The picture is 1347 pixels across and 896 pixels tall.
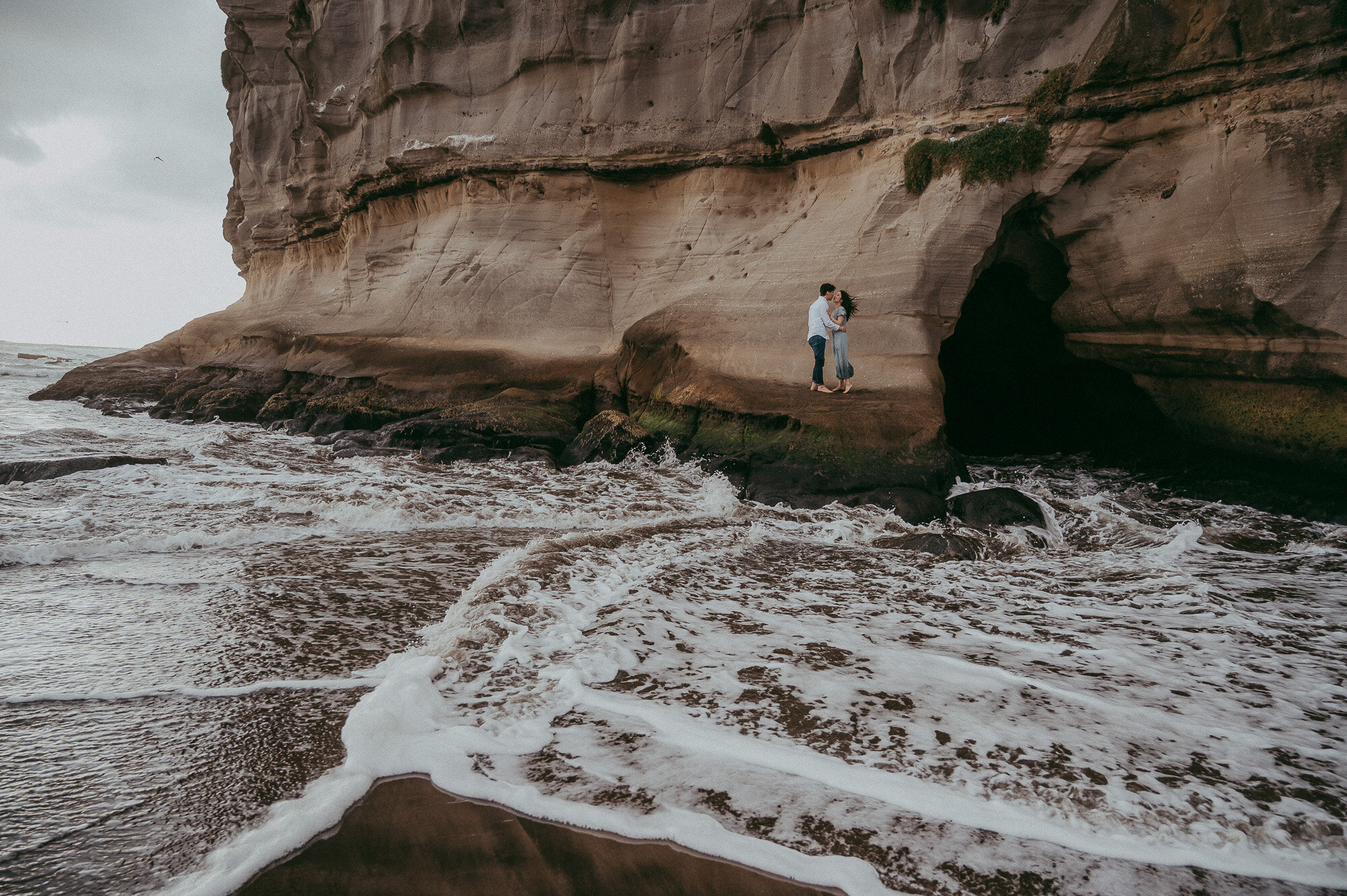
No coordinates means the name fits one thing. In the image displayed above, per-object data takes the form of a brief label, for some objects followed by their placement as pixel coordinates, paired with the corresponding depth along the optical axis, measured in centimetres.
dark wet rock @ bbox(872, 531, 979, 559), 581
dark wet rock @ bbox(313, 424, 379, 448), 1096
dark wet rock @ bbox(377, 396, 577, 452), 1039
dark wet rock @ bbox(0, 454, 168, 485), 691
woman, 870
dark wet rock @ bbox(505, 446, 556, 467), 986
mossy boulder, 968
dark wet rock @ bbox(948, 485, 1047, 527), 675
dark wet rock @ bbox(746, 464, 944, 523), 726
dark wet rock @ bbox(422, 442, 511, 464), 990
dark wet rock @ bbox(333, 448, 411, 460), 1000
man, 872
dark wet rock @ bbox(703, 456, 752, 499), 827
